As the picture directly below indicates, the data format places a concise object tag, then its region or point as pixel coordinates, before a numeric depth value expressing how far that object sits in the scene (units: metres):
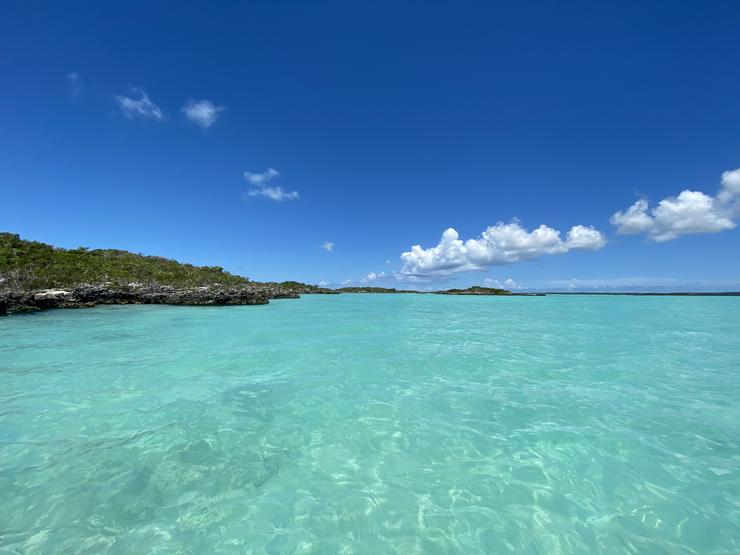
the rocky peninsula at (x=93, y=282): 26.64
